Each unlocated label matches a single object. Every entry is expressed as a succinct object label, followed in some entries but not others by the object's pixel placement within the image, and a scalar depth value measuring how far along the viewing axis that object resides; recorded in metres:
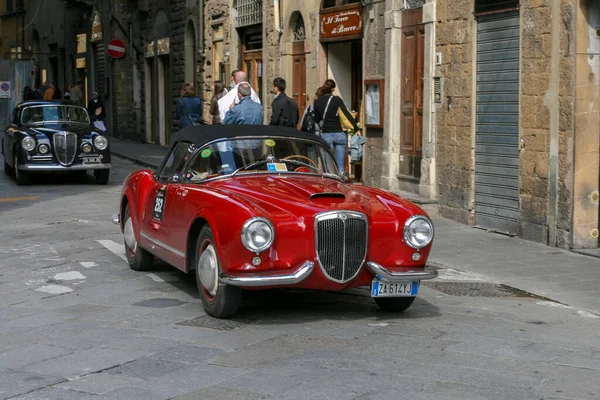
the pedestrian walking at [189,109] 19.66
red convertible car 7.63
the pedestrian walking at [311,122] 16.25
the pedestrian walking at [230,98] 16.64
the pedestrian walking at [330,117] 16.05
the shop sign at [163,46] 32.08
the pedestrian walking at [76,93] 38.22
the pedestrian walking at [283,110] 15.97
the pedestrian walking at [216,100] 17.69
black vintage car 19.34
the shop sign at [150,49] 33.72
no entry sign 34.92
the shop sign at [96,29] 39.02
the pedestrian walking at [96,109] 28.51
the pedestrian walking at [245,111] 15.16
